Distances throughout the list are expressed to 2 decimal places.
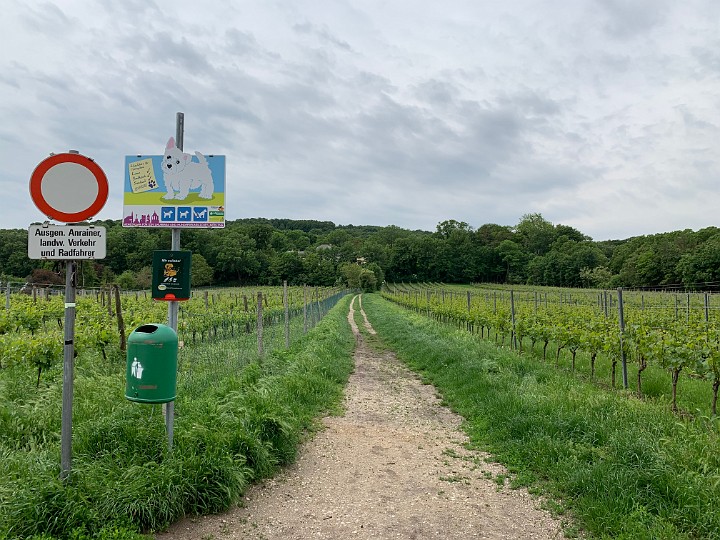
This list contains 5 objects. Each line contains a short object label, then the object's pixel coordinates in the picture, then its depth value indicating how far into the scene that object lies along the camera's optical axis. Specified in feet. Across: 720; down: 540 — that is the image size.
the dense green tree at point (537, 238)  389.60
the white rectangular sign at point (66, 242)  10.94
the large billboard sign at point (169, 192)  14.53
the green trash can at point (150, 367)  12.48
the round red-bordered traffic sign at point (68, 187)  10.90
